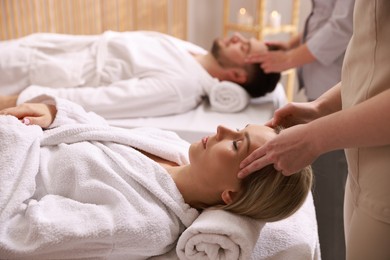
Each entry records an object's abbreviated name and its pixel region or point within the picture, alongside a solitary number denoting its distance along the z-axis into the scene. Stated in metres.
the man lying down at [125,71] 2.11
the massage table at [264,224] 1.13
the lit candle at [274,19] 3.18
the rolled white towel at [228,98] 2.27
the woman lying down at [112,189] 1.00
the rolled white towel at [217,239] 1.01
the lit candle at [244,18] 3.31
